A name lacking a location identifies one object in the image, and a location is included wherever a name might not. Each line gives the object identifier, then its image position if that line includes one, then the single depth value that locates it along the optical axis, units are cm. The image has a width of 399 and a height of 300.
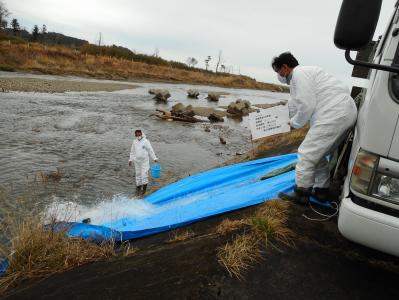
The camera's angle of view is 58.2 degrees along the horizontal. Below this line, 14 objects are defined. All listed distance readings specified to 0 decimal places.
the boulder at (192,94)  3322
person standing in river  834
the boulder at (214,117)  2155
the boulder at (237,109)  2557
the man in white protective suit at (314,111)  384
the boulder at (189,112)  2042
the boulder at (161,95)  2811
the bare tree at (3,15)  5486
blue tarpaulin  448
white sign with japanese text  504
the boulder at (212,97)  3266
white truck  235
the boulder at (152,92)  3144
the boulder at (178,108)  2071
